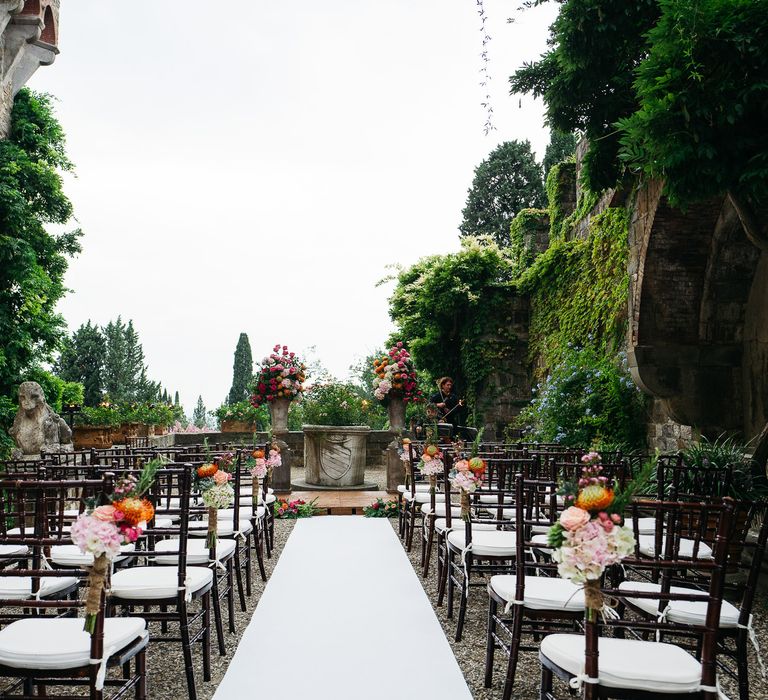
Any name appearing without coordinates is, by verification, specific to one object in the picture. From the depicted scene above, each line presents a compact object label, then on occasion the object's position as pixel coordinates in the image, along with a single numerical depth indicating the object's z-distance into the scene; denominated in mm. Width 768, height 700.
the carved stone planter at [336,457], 9102
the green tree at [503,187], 28453
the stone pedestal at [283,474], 8812
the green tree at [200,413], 31200
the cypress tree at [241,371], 26875
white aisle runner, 2928
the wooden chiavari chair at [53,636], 1981
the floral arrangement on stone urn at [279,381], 9078
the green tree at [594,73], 5527
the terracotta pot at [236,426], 13797
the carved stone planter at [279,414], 9281
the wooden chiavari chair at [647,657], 1881
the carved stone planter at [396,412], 9555
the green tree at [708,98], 3975
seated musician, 9961
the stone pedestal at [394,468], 8938
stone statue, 8336
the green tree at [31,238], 10805
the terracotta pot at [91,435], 12935
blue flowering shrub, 7234
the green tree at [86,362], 22531
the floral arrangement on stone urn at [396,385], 9383
